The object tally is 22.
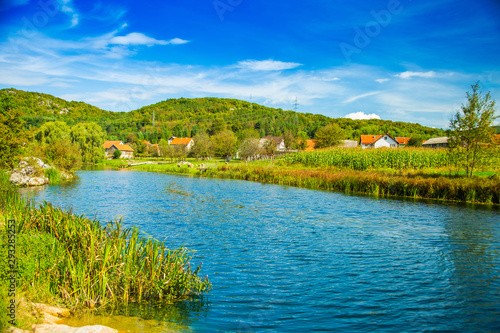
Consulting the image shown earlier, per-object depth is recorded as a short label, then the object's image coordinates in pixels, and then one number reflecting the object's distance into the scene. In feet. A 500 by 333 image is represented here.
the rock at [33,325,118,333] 17.97
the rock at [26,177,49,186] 108.61
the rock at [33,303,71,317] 21.35
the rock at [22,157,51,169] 116.18
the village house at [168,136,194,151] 471.99
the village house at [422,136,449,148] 304.50
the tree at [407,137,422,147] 314.98
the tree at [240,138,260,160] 244.01
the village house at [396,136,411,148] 359.05
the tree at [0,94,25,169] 80.73
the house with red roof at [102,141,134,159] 423.23
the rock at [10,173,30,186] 103.32
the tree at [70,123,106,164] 242.99
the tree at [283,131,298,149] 274.36
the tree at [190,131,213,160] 279.49
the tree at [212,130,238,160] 275.39
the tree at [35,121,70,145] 209.67
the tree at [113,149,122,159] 353.88
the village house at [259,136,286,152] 336.08
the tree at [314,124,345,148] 272.72
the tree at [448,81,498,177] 93.08
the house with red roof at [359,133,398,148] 349.20
